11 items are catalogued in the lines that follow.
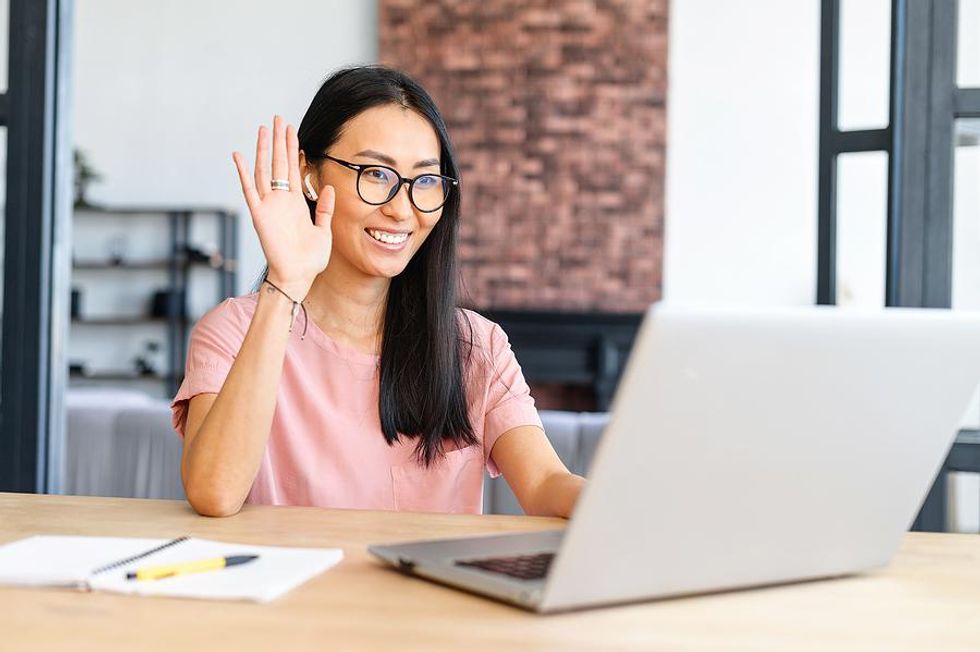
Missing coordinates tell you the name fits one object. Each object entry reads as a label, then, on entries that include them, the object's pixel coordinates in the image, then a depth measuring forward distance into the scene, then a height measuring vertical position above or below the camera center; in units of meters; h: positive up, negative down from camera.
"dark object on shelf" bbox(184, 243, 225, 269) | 7.49 +0.34
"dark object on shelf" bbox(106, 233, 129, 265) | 7.86 +0.42
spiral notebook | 1.00 -0.23
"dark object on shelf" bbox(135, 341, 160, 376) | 7.66 -0.35
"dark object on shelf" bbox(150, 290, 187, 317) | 7.58 +0.04
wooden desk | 0.88 -0.24
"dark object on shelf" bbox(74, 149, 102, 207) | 7.57 +0.85
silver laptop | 0.87 -0.11
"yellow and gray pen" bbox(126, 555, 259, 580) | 1.03 -0.23
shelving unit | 7.66 +0.22
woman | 1.79 -0.06
